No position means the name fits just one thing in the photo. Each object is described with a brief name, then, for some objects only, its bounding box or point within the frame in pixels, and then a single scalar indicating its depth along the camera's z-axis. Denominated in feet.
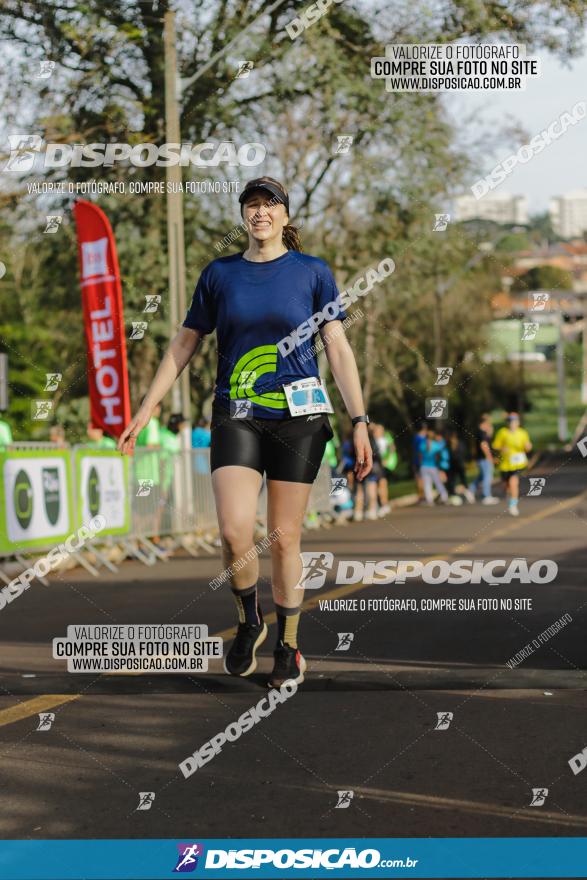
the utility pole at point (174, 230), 47.09
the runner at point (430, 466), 83.05
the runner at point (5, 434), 45.53
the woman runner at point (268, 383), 18.65
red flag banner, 47.50
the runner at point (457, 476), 86.63
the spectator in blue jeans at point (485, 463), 72.35
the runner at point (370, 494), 70.54
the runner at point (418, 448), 83.79
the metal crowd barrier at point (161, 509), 47.01
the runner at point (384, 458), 74.95
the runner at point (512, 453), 63.82
